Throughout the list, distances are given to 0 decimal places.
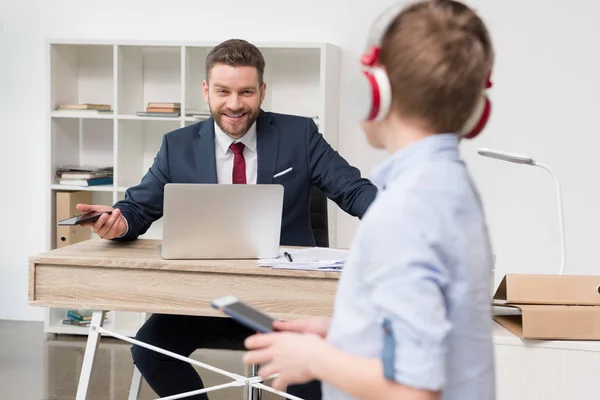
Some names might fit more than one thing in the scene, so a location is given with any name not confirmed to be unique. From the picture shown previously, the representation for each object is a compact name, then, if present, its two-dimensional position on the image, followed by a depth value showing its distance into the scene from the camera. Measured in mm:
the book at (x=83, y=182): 4449
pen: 2218
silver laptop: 2154
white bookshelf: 4402
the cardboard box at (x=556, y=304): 2002
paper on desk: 2139
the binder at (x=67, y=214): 4465
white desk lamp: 2166
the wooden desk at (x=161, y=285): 2121
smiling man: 2572
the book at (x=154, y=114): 4363
